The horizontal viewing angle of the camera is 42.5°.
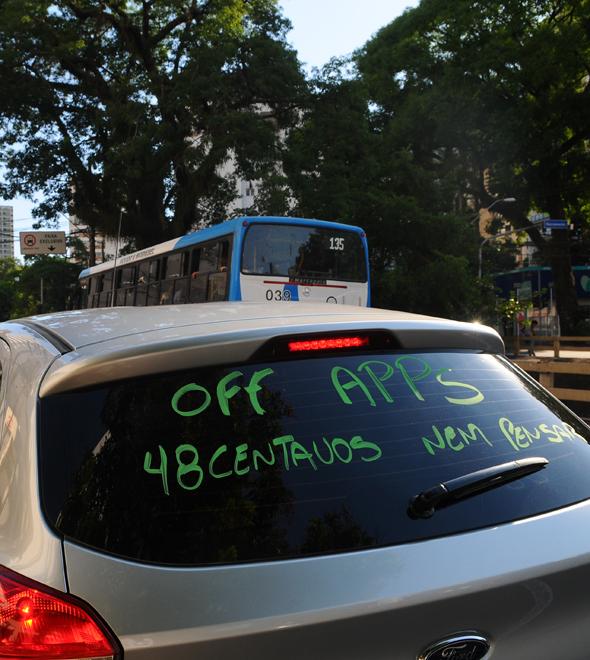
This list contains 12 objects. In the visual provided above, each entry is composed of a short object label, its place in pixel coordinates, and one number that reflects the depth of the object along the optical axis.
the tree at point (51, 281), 41.41
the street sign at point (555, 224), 27.23
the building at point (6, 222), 98.81
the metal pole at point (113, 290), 21.38
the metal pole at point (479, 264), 33.34
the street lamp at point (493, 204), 32.88
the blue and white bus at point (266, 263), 14.83
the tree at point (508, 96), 29.97
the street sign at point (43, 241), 30.75
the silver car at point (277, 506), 1.36
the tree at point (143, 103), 24.88
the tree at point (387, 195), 26.92
